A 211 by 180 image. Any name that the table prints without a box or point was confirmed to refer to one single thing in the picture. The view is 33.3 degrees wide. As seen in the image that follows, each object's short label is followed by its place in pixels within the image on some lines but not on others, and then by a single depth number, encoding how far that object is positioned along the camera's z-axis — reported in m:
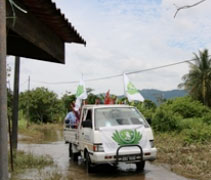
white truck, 9.11
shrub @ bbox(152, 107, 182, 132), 19.02
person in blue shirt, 13.34
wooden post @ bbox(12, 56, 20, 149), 13.68
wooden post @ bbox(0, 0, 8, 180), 3.61
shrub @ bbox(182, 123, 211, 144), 14.73
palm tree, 42.91
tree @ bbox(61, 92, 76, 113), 42.72
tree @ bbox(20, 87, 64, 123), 41.97
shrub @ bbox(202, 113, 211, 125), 19.83
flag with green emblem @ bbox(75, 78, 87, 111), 14.07
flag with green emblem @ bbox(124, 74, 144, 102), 15.68
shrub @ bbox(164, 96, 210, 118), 24.91
